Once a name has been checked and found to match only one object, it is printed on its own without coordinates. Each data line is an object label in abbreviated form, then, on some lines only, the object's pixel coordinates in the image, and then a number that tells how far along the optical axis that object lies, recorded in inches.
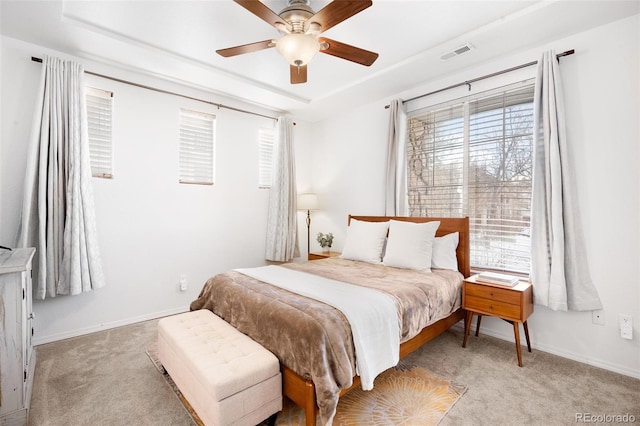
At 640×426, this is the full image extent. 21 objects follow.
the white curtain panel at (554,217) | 93.7
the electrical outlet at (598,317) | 92.1
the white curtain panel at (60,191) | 101.5
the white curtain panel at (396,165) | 142.5
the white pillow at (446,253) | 112.1
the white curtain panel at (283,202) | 170.1
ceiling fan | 68.3
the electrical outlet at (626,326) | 87.0
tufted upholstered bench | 57.0
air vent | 105.3
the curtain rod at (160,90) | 115.9
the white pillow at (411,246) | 110.1
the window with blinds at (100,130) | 118.0
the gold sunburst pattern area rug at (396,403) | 67.9
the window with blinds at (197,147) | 142.6
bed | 60.1
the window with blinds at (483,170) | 110.0
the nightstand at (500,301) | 90.5
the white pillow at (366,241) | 126.3
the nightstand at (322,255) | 158.1
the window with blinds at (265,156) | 171.9
